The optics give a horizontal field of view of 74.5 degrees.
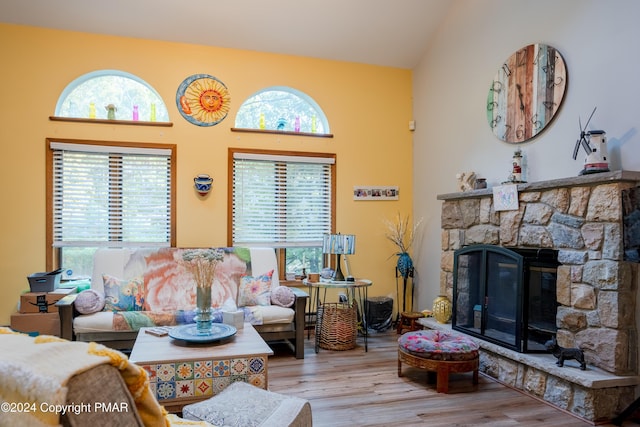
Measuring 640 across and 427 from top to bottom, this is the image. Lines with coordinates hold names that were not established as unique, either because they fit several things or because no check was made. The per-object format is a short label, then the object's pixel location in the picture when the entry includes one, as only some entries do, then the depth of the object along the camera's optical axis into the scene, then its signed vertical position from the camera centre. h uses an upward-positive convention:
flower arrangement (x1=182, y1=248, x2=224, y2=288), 2.86 -0.41
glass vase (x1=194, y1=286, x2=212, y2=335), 2.87 -0.72
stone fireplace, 2.63 -0.55
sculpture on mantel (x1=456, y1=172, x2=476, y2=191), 4.15 +0.28
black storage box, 3.92 -0.73
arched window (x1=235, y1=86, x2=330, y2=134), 5.01 +1.15
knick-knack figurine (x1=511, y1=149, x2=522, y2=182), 3.56 +0.36
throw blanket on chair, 0.66 -0.28
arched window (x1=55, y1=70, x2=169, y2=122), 4.54 +1.17
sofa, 3.52 -0.85
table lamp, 4.33 -0.39
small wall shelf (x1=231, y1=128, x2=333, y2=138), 4.85 +0.88
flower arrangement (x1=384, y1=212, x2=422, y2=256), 5.33 -0.32
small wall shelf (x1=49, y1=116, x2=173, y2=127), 4.38 +0.89
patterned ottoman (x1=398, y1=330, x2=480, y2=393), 3.16 -1.13
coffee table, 2.48 -0.98
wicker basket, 4.19 -1.21
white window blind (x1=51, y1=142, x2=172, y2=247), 4.41 +0.10
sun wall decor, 4.69 +1.19
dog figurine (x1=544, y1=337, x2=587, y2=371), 2.74 -0.96
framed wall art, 5.23 +0.19
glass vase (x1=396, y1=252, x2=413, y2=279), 5.08 -0.69
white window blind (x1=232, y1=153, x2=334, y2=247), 4.88 +0.08
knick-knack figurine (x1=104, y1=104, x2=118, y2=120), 4.54 +1.01
